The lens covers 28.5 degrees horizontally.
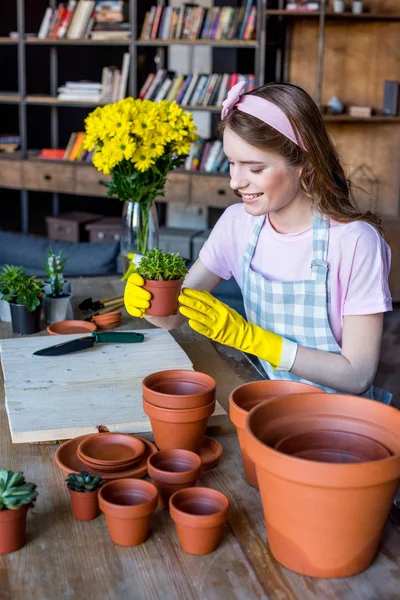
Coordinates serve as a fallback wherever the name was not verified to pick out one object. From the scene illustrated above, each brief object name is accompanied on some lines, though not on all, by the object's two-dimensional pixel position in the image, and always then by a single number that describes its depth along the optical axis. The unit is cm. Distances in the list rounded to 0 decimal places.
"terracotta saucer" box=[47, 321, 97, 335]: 183
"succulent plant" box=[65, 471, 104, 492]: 103
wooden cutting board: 129
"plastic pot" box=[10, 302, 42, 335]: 187
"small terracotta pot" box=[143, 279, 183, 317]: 152
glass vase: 224
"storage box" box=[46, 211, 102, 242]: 575
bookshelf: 517
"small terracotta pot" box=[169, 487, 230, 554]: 95
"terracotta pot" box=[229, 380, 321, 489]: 111
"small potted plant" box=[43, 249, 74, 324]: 197
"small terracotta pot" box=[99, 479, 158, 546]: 96
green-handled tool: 161
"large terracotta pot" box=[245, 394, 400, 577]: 85
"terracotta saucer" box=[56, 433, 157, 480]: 112
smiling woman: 154
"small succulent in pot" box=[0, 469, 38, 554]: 96
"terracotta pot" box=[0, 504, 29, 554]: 96
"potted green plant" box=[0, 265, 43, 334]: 188
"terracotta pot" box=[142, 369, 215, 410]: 114
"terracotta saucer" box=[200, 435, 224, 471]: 119
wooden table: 91
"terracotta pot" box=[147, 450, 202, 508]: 104
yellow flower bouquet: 210
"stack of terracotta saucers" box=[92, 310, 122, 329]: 192
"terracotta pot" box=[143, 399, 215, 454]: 112
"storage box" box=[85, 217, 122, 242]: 561
